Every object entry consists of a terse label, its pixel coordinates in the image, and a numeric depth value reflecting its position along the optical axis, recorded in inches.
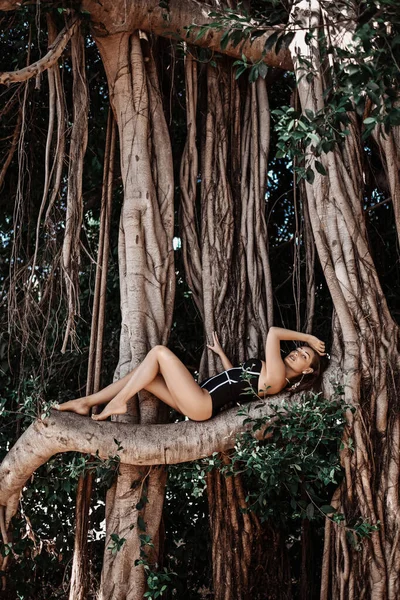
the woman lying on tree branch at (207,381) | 134.8
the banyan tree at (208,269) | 132.1
